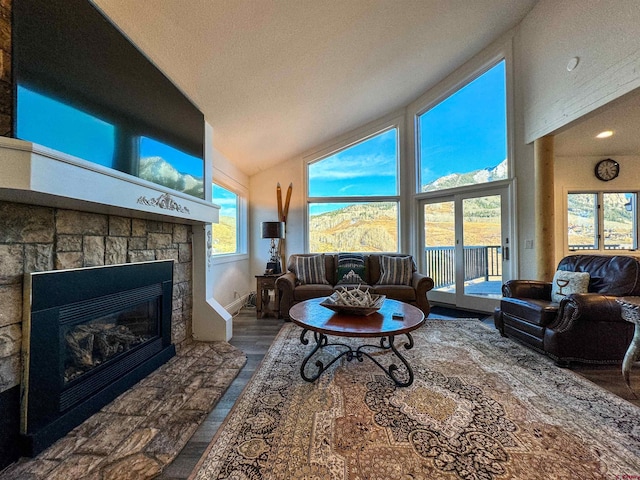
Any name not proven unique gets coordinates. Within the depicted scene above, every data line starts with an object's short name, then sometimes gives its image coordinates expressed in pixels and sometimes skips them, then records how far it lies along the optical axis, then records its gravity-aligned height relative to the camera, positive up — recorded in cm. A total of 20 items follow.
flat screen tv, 112 +85
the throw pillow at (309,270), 376 -40
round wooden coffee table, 170 -59
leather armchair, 205 -66
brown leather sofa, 338 -65
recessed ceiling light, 335 +148
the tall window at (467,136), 364 +171
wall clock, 414 +121
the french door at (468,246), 367 -5
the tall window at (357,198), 475 +87
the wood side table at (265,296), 360 -77
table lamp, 398 +17
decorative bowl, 197 -51
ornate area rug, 113 -101
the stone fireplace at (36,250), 118 -4
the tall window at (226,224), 368 +33
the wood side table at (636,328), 162 -56
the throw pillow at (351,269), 375 -40
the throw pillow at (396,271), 371 -41
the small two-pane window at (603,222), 415 +35
